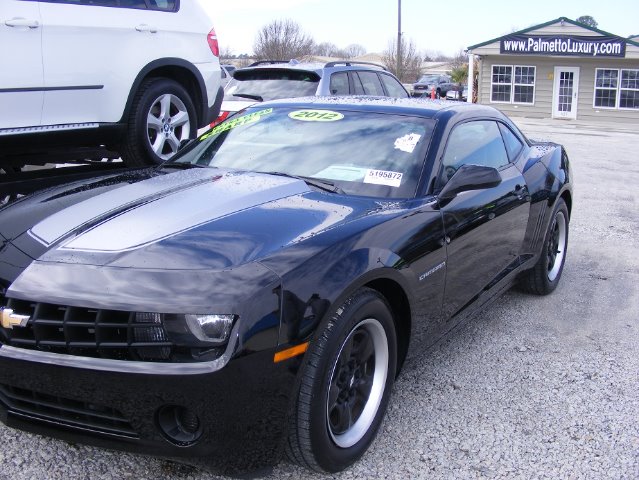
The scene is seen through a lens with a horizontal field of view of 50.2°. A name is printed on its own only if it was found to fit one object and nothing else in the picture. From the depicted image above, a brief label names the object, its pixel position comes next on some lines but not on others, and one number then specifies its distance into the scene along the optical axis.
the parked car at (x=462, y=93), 26.61
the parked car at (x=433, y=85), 37.79
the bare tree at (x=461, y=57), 91.74
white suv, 4.37
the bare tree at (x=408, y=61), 59.12
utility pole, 39.56
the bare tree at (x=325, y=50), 62.19
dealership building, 27.47
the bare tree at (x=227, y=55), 55.43
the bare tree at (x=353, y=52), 87.34
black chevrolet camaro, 2.26
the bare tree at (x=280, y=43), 47.03
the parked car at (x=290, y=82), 8.88
